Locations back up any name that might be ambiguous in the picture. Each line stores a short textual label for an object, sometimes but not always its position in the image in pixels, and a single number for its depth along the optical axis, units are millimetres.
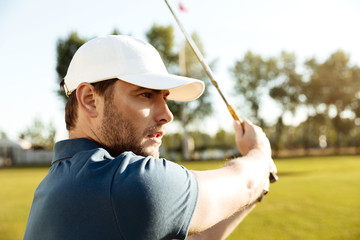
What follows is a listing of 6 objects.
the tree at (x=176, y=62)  44562
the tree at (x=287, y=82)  56906
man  1140
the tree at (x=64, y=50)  42469
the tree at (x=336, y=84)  56625
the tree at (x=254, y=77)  57781
